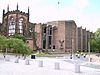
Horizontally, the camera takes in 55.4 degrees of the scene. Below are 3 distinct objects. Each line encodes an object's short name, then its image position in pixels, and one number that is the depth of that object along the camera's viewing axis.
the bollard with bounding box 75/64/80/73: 7.34
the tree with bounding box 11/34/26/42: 32.62
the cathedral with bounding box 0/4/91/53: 37.62
